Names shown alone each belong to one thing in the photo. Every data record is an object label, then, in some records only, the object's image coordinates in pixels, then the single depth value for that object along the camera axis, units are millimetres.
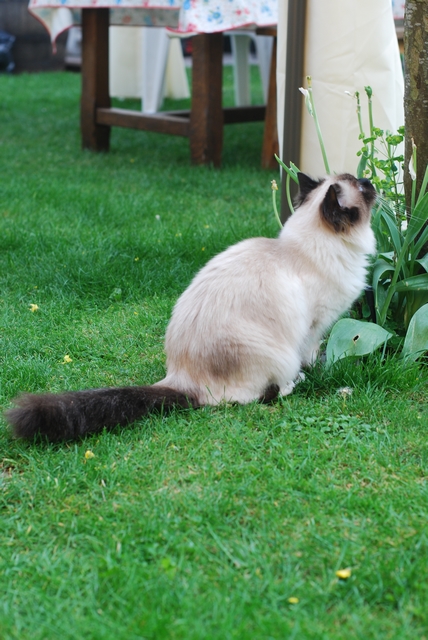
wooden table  5293
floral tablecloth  4719
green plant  2539
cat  2277
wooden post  3092
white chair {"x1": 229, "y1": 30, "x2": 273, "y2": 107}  7696
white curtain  3039
